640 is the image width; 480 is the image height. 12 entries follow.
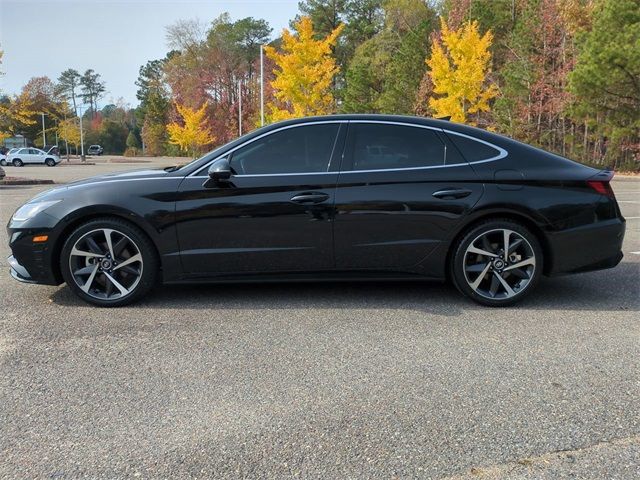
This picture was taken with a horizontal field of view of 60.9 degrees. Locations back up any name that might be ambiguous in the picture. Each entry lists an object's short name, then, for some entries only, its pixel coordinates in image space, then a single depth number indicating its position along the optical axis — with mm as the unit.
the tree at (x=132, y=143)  81688
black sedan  4352
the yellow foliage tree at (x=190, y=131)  49469
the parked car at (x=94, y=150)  92188
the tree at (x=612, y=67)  21078
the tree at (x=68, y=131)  66688
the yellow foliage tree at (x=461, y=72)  25047
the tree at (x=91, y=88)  119750
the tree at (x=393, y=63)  33719
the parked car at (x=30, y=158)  45759
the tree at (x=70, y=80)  111375
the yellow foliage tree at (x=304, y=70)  25797
